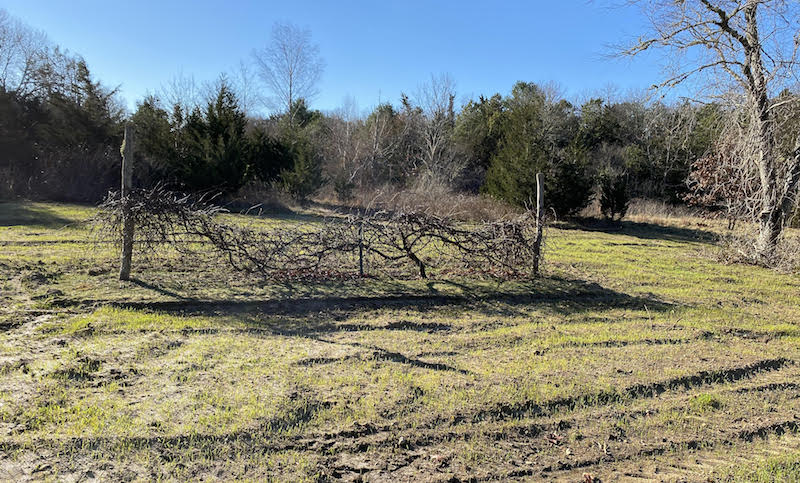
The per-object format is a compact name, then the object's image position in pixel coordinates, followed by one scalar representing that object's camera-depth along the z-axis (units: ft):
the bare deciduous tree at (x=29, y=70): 65.62
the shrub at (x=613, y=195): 61.00
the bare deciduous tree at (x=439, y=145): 89.86
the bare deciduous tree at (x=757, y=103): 33.47
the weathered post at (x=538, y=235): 25.32
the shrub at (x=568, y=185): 58.03
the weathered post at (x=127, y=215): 20.63
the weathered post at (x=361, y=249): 23.08
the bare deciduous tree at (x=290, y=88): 96.27
